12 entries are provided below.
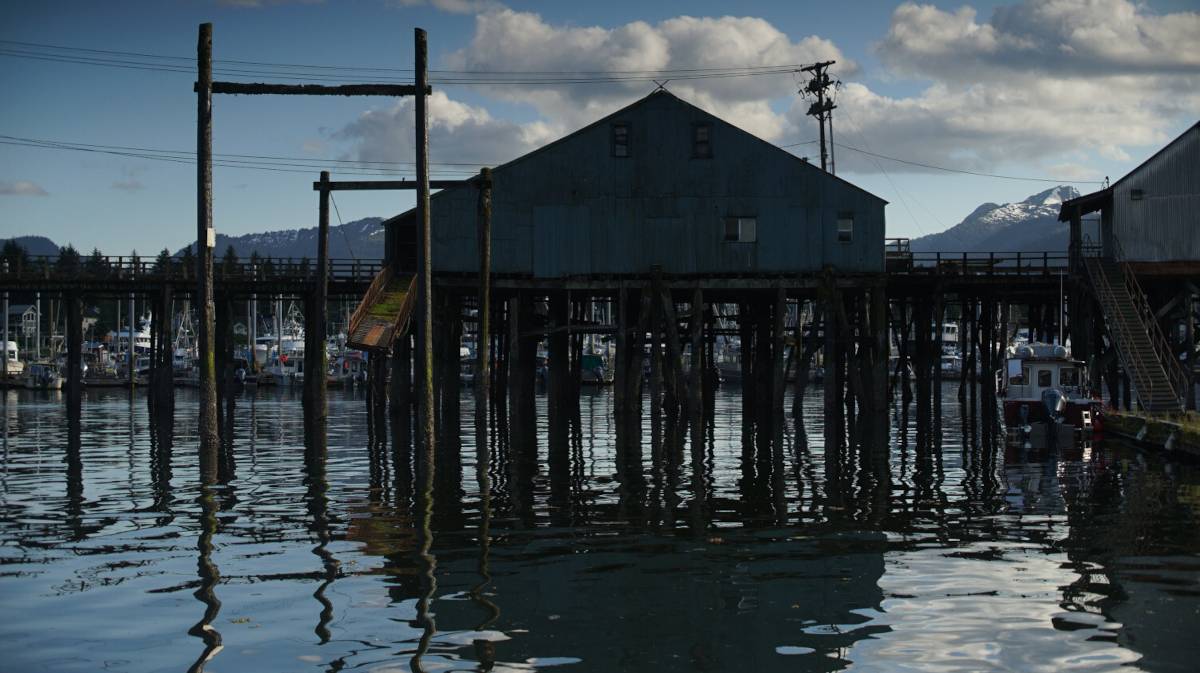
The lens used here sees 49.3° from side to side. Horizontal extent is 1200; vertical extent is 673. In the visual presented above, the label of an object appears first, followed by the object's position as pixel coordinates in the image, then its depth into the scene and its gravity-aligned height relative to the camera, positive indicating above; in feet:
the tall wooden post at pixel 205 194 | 105.60 +12.04
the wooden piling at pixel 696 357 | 150.82 -2.07
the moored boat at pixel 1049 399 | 124.77 -6.06
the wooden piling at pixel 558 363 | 169.00 -3.15
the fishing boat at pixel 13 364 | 361.92 -5.80
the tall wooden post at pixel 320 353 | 144.87 -1.25
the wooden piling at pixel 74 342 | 201.16 +0.21
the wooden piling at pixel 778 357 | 151.65 -2.10
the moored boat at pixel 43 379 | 314.76 -8.62
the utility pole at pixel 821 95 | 229.86 +43.04
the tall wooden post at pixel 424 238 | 108.06 +8.69
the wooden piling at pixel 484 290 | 132.98 +5.33
